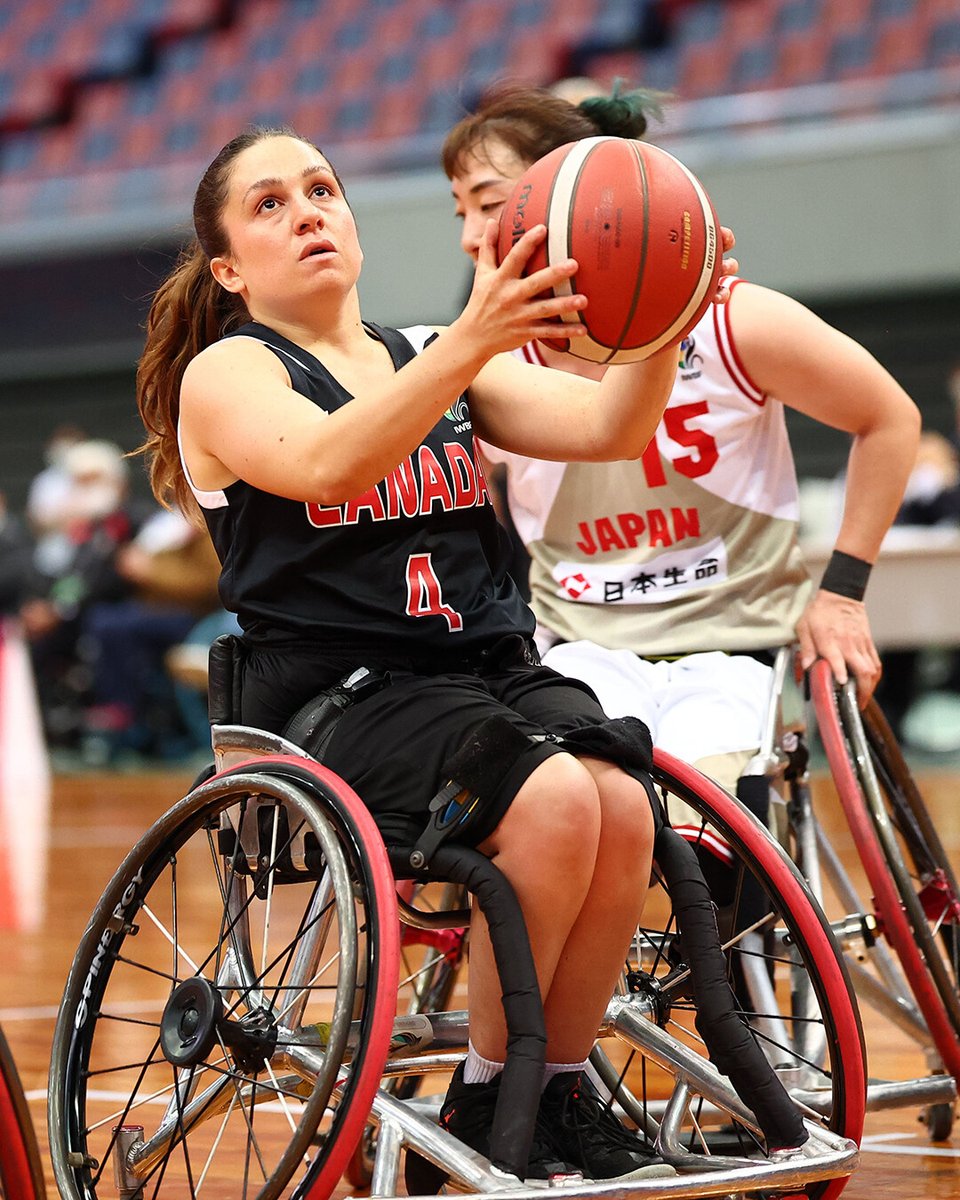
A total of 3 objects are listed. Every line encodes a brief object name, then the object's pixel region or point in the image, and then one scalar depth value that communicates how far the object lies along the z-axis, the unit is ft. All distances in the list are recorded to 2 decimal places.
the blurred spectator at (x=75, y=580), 64.13
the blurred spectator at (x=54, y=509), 70.38
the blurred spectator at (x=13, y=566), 67.62
